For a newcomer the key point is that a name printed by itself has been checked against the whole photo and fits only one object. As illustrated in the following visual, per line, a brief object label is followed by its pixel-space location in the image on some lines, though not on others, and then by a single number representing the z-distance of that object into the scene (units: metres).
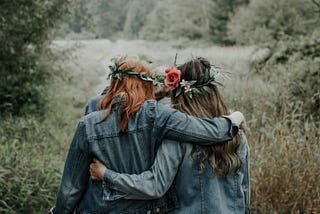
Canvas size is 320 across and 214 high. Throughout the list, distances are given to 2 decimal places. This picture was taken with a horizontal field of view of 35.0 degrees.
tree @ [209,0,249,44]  35.25
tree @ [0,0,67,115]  9.26
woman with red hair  2.85
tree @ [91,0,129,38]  62.36
